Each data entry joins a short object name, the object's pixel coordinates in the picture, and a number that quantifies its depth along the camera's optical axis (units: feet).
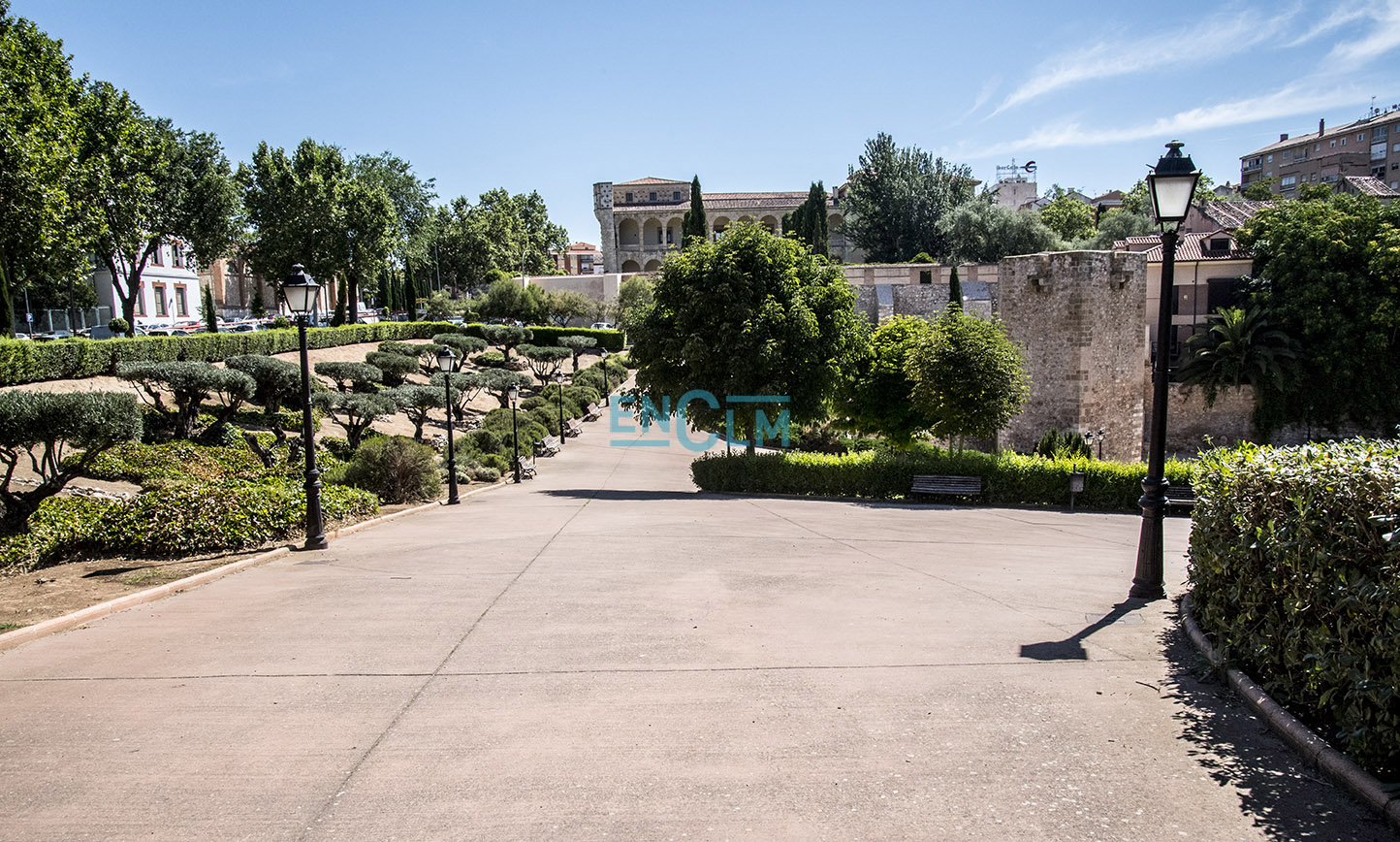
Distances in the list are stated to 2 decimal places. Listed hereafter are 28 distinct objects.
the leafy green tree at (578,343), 167.30
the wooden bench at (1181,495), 55.26
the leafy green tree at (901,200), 177.99
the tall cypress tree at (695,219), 194.08
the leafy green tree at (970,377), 64.08
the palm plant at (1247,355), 98.73
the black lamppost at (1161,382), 22.34
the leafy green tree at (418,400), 86.63
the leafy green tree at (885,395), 75.15
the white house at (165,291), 161.07
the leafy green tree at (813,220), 182.23
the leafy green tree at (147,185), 95.14
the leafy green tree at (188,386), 66.83
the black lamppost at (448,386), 53.67
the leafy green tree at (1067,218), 212.23
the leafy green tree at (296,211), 135.95
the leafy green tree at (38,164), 68.54
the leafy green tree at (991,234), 162.81
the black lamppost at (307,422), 31.89
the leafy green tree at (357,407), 74.43
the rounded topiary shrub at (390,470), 51.72
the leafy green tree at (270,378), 77.10
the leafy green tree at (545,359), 137.49
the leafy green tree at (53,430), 29.73
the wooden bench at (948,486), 58.80
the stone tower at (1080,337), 80.79
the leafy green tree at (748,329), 63.93
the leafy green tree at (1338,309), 96.84
